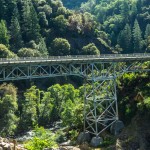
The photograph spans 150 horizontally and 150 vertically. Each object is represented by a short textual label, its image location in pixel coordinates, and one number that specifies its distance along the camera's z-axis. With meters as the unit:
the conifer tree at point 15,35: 85.14
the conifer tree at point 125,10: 132.50
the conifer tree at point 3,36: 83.07
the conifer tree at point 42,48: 83.79
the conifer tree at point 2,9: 94.28
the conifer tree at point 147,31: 114.88
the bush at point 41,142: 40.41
